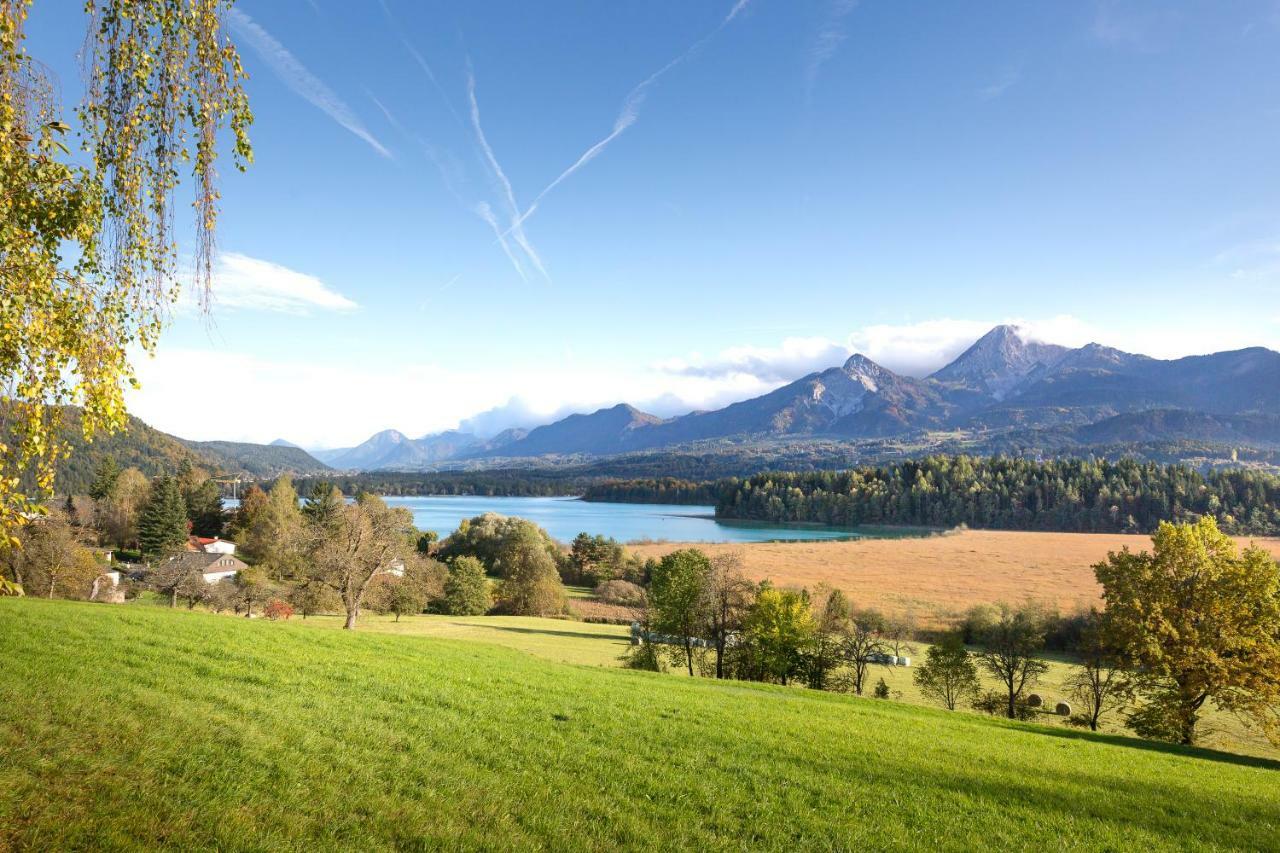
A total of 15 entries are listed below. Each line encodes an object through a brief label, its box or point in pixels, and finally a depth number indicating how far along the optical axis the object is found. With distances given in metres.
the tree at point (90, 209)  4.77
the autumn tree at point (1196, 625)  21.34
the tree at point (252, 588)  45.06
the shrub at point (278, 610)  39.00
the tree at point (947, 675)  30.67
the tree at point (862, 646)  31.77
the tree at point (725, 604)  34.25
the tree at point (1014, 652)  30.75
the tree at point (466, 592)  54.72
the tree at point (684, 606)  34.84
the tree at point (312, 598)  42.78
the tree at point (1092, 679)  23.97
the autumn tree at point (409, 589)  39.50
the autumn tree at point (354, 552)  31.36
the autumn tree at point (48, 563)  38.31
